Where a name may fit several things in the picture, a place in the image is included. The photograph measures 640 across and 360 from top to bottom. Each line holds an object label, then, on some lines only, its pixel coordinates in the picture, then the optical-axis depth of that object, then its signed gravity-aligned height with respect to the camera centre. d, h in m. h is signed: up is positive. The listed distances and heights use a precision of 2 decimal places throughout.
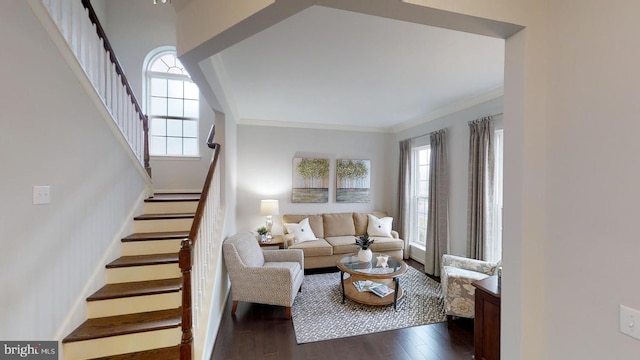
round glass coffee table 2.96 -1.07
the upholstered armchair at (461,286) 2.57 -1.06
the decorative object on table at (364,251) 3.35 -0.90
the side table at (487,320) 1.88 -1.05
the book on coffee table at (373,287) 3.15 -1.35
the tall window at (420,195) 4.61 -0.21
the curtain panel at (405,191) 4.80 -0.14
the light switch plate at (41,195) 1.59 -0.10
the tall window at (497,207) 3.16 -0.27
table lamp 4.31 -0.45
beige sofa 4.05 -0.99
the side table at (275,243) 3.93 -0.95
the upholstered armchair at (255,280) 2.77 -1.09
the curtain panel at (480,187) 3.17 -0.03
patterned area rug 2.59 -1.49
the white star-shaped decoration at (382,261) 3.21 -1.00
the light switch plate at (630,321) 0.89 -0.48
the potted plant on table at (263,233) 4.09 -0.84
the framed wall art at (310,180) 4.89 +0.04
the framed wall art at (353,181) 5.14 +0.04
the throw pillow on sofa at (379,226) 4.67 -0.80
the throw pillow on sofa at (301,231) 4.24 -0.84
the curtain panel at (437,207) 3.94 -0.36
